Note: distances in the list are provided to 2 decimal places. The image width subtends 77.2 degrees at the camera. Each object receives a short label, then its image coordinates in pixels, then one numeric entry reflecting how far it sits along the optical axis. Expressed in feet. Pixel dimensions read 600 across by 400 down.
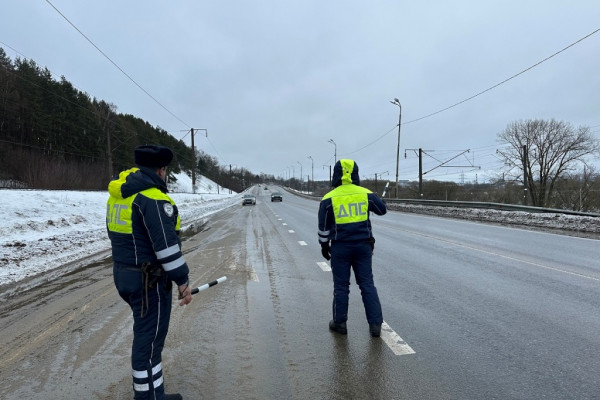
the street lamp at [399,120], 111.34
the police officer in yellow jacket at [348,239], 13.82
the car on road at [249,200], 155.94
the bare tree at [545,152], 135.03
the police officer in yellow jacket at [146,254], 8.57
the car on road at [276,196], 200.85
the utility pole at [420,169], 126.52
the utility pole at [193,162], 161.80
